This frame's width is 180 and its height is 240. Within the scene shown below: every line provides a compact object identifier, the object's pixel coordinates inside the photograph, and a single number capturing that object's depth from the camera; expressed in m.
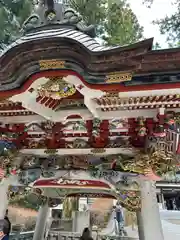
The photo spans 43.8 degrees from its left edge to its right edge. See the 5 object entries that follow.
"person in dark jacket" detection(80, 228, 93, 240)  5.43
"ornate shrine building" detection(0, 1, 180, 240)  2.28
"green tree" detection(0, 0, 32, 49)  8.73
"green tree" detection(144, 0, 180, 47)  8.41
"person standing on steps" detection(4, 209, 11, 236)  3.75
